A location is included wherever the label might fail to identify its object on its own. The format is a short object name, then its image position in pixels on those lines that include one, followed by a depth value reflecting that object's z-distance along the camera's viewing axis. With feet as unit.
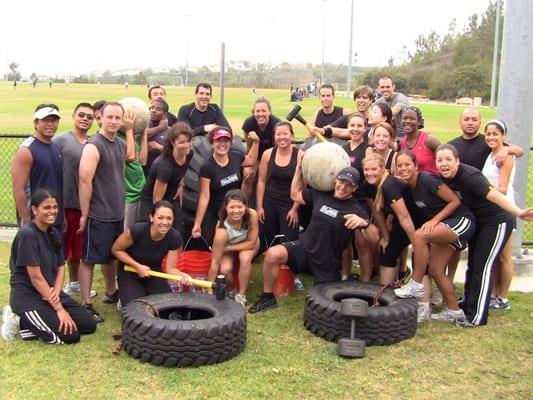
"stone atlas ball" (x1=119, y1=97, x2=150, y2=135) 20.13
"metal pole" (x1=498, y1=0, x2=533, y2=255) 22.72
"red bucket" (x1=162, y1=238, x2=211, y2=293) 20.15
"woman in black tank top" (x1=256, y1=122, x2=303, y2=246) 20.59
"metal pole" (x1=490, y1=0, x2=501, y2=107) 124.82
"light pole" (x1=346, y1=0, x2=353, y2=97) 145.62
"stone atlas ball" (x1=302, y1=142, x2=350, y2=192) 18.72
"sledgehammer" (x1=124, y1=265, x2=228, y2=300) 16.48
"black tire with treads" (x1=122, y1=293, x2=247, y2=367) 14.71
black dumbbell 15.64
